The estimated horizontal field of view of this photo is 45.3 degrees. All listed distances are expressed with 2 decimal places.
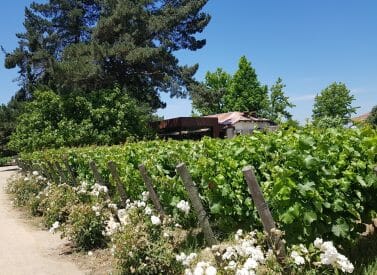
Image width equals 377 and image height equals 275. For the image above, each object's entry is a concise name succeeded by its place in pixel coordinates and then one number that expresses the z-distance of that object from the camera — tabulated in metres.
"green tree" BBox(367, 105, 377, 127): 61.40
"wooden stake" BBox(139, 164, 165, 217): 6.70
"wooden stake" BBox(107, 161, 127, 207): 8.20
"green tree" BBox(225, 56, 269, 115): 59.38
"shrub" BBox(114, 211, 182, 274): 5.35
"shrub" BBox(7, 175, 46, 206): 14.16
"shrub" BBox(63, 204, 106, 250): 7.69
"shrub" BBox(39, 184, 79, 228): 9.41
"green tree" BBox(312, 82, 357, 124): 68.44
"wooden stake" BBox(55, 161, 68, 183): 12.88
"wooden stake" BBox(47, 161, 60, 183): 14.50
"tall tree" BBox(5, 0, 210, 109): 25.98
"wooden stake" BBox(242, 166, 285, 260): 4.11
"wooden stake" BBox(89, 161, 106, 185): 9.37
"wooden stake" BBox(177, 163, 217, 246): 5.31
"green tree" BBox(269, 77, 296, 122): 61.53
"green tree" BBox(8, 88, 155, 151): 27.03
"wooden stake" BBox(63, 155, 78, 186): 12.43
